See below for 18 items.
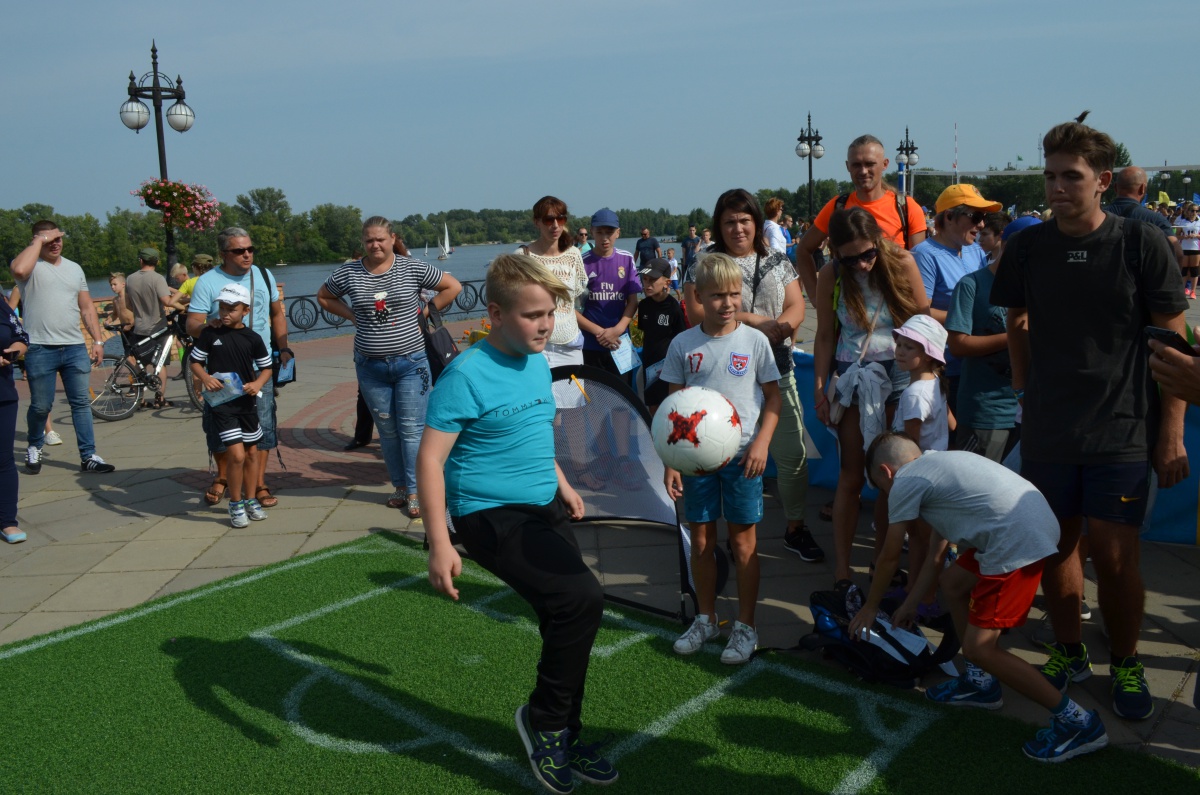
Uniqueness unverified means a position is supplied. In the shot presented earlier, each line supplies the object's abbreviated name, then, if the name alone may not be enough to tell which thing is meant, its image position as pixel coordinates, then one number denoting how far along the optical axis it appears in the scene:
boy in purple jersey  6.85
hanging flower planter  14.45
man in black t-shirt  3.41
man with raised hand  8.26
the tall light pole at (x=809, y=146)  33.06
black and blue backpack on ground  3.89
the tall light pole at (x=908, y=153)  43.84
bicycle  11.46
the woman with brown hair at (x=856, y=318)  4.56
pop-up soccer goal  5.11
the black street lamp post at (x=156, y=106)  15.02
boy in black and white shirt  6.57
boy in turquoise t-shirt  3.17
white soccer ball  3.98
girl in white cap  4.28
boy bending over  3.26
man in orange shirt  5.52
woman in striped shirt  6.42
